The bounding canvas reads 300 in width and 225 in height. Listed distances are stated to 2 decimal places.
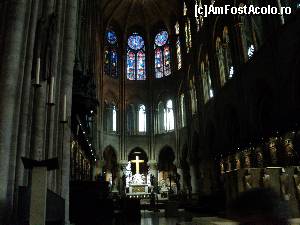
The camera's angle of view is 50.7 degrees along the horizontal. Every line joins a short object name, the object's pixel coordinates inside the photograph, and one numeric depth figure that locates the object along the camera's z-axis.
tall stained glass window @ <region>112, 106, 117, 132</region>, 31.15
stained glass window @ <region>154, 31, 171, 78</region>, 32.38
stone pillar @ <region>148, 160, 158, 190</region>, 29.72
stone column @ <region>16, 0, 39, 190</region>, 4.58
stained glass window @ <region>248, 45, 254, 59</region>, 15.91
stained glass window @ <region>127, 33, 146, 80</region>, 33.12
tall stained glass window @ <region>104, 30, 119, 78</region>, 32.28
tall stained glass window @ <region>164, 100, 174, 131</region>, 30.76
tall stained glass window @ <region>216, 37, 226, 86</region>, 19.67
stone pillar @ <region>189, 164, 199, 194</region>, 24.89
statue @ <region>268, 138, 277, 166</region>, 11.85
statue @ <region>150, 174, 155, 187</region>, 27.05
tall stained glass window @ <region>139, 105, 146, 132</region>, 31.80
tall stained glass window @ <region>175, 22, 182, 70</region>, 30.41
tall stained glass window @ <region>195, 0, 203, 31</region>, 23.45
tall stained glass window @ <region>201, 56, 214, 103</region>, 22.67
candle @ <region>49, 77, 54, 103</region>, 4.73
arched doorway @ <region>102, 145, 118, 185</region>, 30.22
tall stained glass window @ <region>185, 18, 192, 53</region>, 26.65
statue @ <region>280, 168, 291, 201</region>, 6.04
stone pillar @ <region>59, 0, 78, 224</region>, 7.41
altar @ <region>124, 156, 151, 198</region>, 22.63
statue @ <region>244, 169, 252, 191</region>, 6.21
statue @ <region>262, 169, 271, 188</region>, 6.09
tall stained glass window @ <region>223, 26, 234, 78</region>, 18.73
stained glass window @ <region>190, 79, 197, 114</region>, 25.95
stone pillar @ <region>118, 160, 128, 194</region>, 29.08
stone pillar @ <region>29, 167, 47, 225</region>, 3.45
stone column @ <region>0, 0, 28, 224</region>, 4.25
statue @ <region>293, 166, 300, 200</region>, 6.13
